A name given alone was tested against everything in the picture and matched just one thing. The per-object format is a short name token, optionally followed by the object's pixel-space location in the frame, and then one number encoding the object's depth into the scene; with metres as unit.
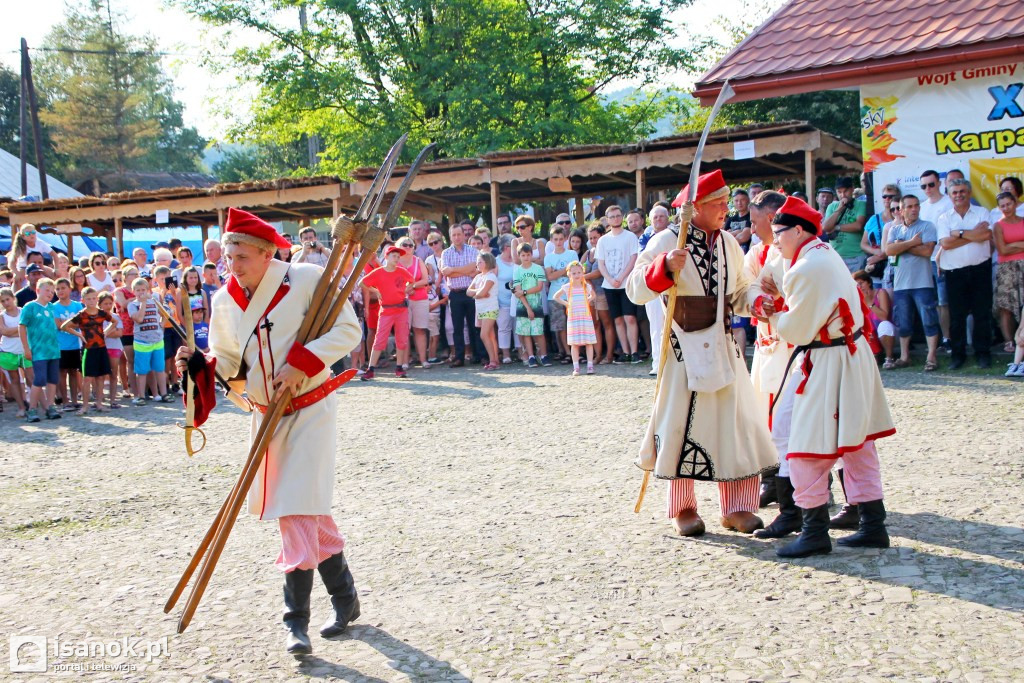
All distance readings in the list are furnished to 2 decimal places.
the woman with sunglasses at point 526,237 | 13.95
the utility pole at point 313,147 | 35.50
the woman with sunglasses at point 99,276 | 13.48
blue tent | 24.16
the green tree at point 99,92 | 54.81
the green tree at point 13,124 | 53.62
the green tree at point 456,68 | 25.30
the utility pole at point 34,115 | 30.88
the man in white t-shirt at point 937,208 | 11.23
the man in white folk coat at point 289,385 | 4.23
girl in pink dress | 12.62
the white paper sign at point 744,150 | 13.98
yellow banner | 11.22
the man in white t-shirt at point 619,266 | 12.94
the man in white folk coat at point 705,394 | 5.57
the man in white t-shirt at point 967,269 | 10.84
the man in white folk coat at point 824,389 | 5.08
